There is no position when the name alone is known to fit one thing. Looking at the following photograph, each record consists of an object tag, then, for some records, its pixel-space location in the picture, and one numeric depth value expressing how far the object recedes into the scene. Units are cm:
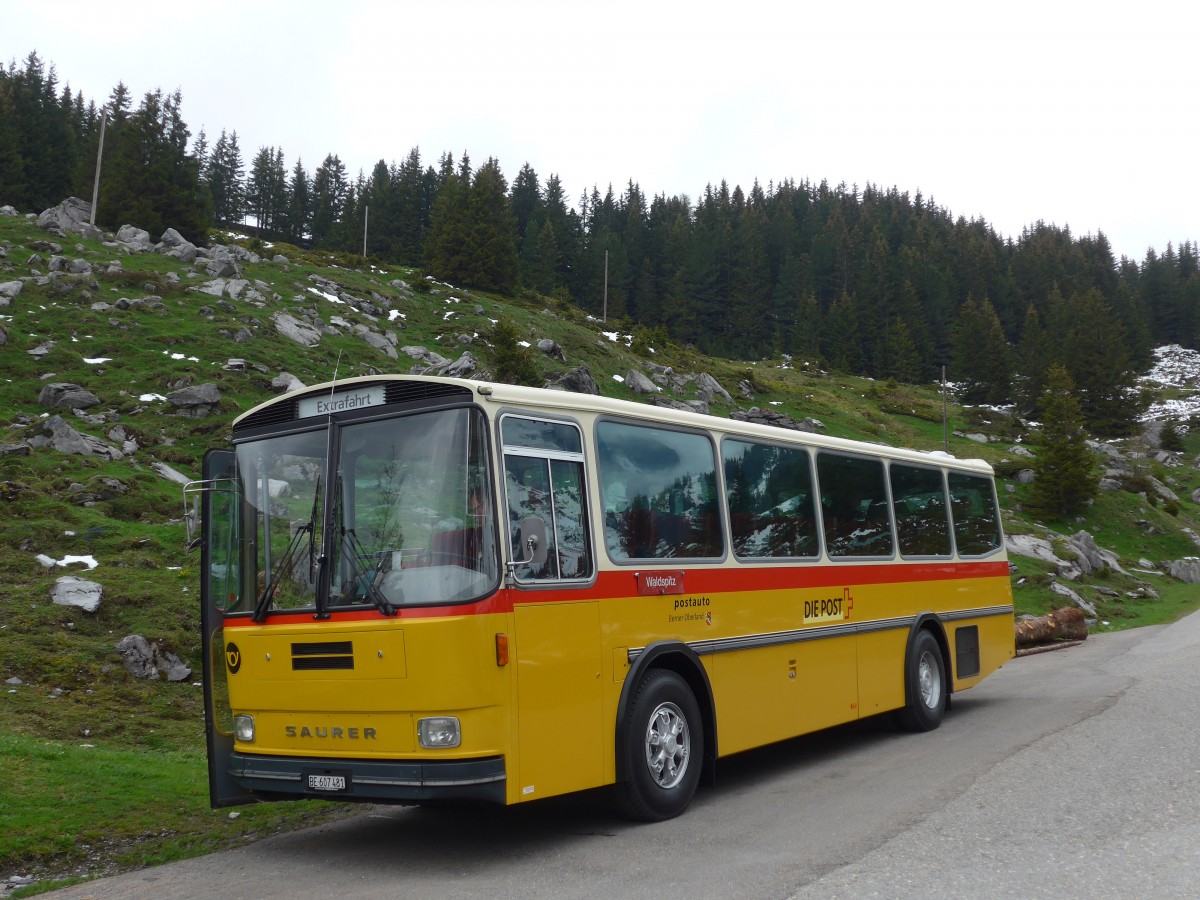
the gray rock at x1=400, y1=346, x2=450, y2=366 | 4543
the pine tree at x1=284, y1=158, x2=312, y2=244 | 12950
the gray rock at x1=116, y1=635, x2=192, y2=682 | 1405
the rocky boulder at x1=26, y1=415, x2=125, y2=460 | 2534
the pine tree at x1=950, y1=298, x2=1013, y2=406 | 9506
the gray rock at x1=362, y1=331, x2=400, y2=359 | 4525
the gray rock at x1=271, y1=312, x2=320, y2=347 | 4138
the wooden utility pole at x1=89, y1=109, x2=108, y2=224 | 6904
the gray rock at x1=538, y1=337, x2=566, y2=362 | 5372
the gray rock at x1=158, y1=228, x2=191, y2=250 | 5600
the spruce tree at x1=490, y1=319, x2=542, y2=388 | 4191
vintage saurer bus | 687
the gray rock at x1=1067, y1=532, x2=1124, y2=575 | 3650
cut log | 2388
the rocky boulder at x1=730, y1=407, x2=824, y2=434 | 4811
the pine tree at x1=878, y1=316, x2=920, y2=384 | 10825
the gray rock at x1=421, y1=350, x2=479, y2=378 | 4252
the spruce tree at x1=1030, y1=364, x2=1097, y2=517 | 4781
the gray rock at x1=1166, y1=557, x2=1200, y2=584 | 4066
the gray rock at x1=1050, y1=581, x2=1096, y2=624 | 2919
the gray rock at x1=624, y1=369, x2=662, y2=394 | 5334
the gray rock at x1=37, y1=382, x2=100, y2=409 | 2948
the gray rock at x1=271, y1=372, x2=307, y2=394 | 3389
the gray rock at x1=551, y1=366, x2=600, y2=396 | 4299
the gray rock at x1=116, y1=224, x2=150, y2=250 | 5384
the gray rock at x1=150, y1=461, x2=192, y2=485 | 2486
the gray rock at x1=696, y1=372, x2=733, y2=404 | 5834
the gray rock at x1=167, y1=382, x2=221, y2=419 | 3078
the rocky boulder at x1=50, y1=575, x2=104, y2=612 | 1538
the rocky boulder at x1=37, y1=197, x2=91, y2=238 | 5272
